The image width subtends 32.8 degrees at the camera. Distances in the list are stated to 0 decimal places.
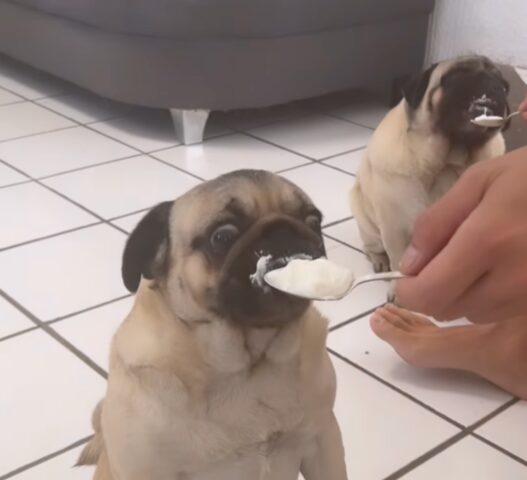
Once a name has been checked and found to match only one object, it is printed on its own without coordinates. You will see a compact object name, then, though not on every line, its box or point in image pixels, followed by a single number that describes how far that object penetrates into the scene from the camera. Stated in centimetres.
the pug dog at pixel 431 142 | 136
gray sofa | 199
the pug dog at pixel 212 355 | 76
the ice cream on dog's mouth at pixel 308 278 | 67
